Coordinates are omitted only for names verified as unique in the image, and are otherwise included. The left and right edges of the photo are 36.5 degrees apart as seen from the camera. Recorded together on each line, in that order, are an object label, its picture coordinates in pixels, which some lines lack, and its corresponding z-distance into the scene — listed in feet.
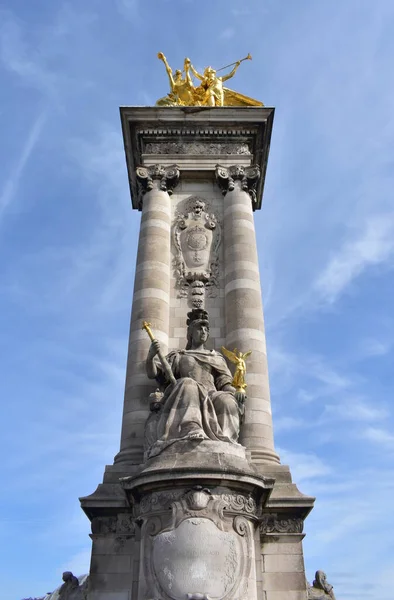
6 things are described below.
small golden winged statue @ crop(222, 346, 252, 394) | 47.26
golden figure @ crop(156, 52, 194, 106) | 68.74
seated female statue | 40.81
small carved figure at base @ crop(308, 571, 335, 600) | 42.35
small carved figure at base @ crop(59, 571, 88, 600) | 43.16
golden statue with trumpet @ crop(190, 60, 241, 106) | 67.87
